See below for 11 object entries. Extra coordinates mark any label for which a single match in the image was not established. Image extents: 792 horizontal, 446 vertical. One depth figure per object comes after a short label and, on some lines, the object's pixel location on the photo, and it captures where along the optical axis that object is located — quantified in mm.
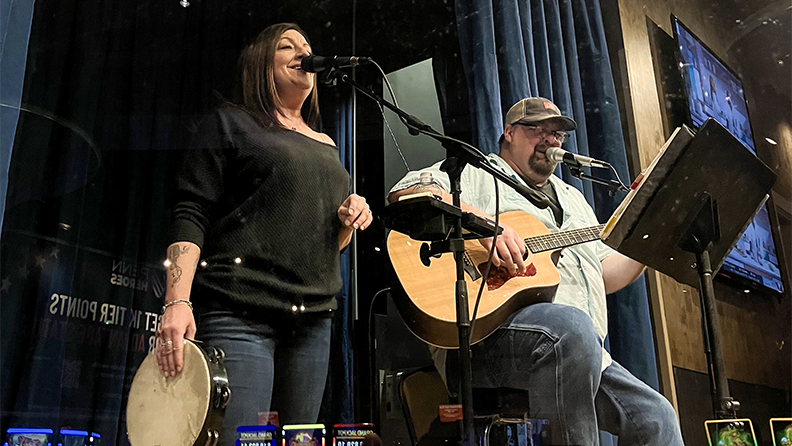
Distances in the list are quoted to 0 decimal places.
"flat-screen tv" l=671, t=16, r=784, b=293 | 1831
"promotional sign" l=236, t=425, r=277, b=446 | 1157
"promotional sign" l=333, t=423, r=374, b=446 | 1333
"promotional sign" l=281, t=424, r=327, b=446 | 1216
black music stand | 1366
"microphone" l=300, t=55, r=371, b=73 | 1400
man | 1488
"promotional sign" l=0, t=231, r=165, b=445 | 1058
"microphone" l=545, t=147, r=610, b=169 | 1762
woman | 1211
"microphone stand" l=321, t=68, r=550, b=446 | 1280
